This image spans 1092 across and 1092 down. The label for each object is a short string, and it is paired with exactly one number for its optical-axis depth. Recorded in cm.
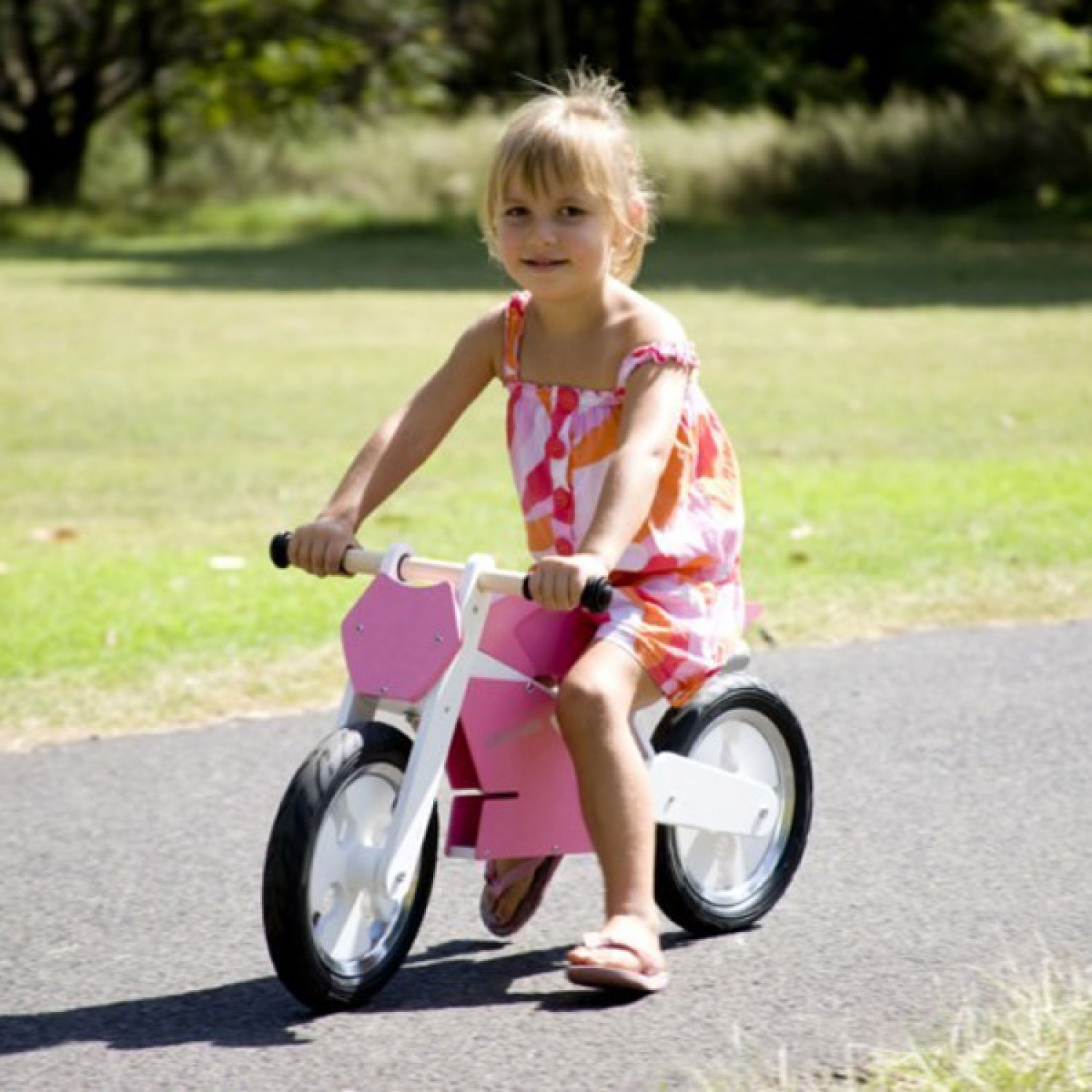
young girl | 646
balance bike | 616
